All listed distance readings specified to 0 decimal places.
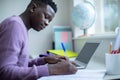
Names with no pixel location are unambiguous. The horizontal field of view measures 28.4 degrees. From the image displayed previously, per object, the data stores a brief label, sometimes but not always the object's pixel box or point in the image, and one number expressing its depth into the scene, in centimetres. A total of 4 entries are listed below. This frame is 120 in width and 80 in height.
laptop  142
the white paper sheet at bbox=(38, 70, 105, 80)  98
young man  100
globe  215
